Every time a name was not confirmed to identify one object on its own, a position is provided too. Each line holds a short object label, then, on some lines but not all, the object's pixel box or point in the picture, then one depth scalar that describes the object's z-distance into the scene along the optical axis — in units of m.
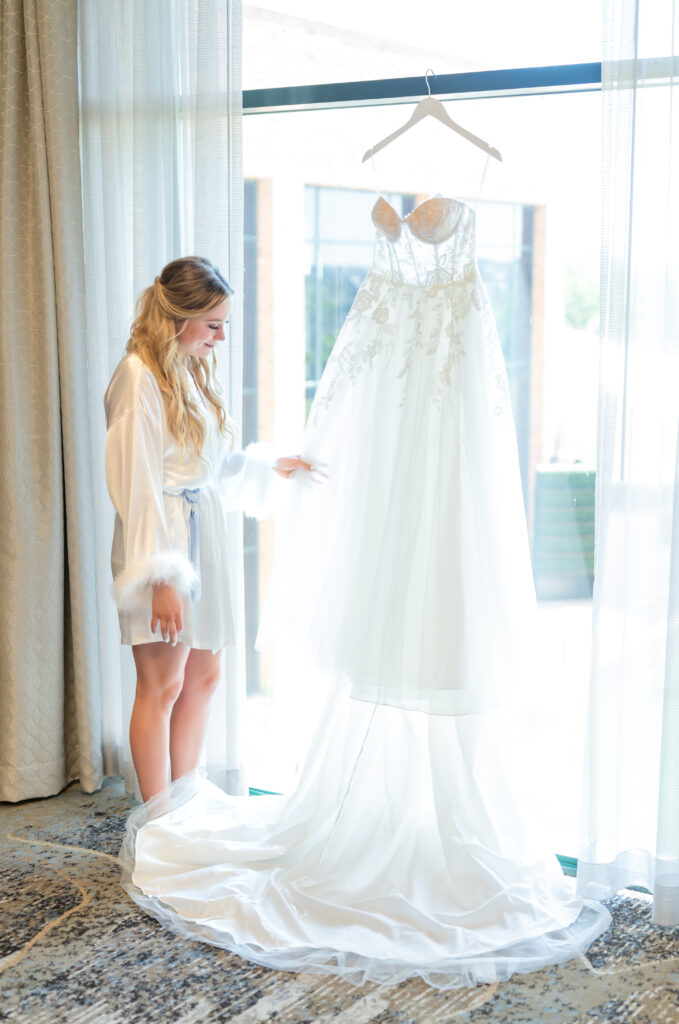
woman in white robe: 2.43
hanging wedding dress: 2.26
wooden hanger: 2.32
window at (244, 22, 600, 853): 2.68
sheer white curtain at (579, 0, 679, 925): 2.26
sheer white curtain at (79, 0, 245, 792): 2.78
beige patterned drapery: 2.95
